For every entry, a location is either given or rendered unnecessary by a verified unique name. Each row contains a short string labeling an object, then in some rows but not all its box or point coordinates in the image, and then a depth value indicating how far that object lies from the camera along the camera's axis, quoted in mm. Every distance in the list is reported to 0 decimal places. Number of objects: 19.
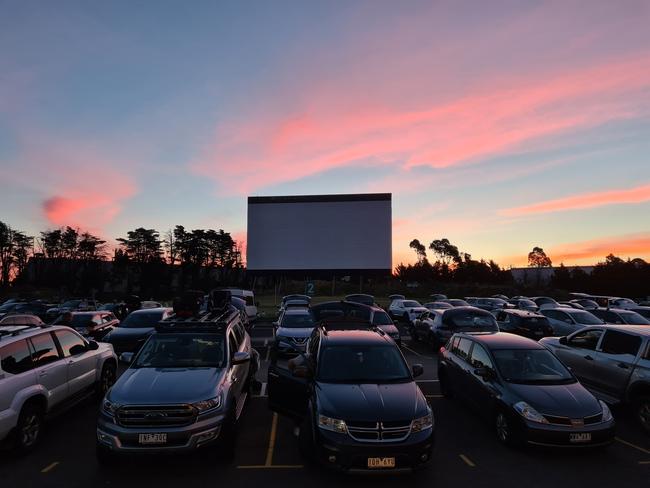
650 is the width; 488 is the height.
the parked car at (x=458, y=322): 15234
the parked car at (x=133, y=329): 13578
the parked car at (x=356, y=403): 5457
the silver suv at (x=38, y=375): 6418
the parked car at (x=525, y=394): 6516
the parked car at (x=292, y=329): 13000
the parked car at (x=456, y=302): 30378
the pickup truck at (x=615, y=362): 7930
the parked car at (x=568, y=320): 17142
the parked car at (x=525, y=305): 28700
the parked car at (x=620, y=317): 17047
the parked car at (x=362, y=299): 26500
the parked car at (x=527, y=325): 16562
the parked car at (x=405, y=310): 23519
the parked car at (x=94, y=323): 15492
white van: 21656
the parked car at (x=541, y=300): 35397
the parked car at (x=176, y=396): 5734
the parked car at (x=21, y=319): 15209
